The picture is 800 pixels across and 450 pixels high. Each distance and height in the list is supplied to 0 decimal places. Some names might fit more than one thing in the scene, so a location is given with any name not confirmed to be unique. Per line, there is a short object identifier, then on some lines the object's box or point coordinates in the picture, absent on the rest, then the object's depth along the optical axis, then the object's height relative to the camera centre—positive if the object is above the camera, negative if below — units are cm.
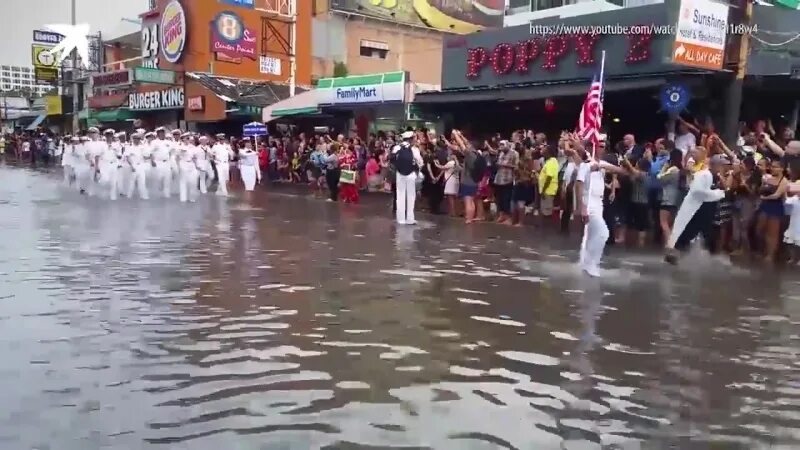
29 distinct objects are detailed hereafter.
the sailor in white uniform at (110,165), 2094 -90
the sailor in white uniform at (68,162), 2370 -97
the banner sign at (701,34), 1444 +217
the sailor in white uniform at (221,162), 2306 -78
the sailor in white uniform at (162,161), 2153 -76
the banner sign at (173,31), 3703 +485
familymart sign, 2422 +166
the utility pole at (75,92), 4724 +231
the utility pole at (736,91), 1449 +121
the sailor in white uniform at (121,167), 2128 -96
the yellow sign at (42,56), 4909 +448
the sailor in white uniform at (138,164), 2106 -85
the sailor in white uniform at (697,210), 1134 -83
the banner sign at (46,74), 4922 +343
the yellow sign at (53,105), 5417 +167
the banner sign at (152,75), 3459 +254
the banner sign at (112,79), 4246 +291
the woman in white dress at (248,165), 2438 -88
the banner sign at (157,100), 3838 +167
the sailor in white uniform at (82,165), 2156 -95
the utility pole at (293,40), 3216 +419
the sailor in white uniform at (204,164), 2272 -84
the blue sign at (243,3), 3430 +579
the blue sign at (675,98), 1528 +104
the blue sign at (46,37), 4925 +570
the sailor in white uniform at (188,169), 2080 -92
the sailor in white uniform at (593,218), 1013 -89
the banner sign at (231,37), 3578 +446
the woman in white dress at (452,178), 1728 -75
